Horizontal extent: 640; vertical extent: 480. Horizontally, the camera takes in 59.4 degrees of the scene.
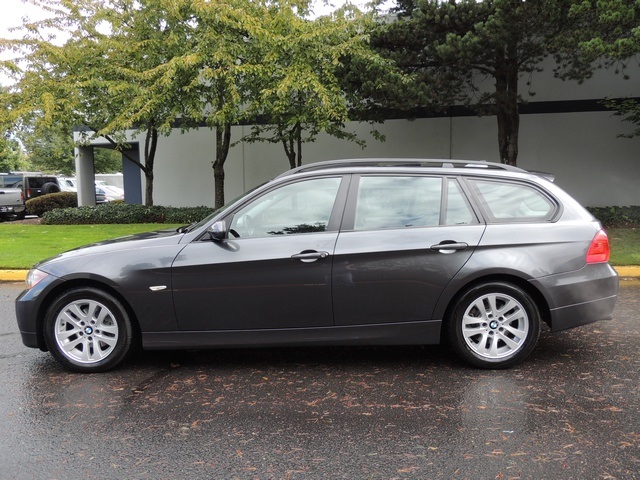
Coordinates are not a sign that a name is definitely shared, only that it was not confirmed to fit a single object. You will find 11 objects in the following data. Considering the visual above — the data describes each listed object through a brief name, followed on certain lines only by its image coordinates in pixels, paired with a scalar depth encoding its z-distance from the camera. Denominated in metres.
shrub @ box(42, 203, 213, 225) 17.78
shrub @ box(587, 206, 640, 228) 13.99
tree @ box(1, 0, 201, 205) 13.01
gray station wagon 4.39
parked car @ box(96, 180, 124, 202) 33.43
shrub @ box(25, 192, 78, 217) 22.83
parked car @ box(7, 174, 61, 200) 23.61
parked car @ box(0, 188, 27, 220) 21.16
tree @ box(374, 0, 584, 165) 11.31
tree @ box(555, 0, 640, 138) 9.31
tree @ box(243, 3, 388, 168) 12.08
